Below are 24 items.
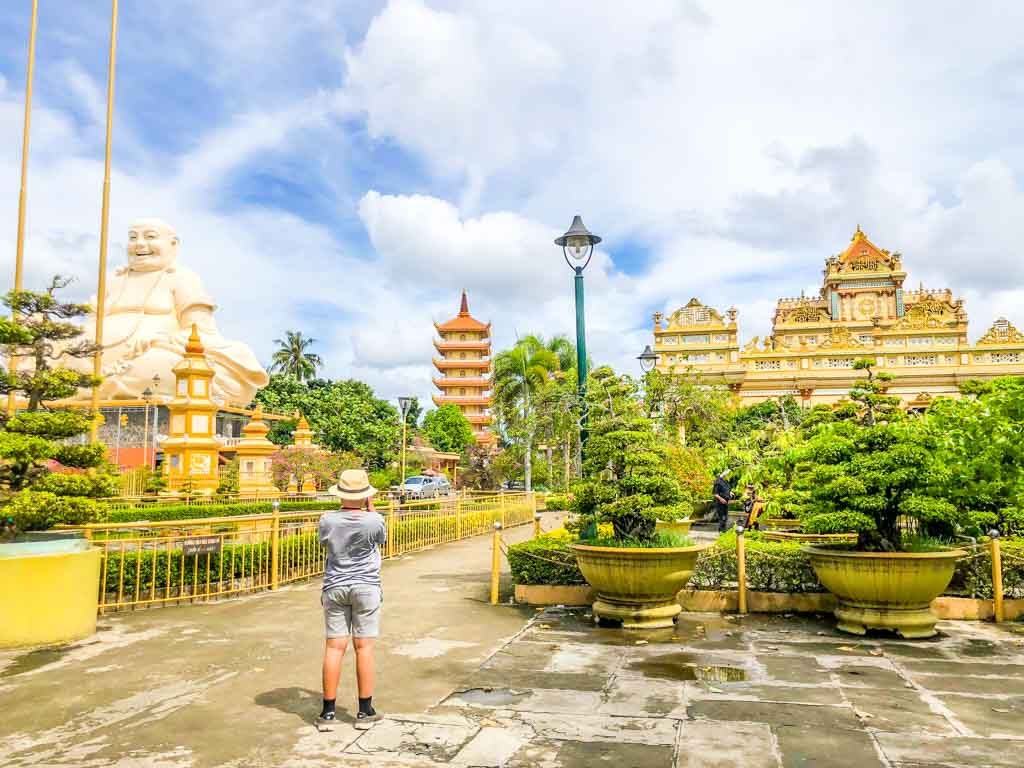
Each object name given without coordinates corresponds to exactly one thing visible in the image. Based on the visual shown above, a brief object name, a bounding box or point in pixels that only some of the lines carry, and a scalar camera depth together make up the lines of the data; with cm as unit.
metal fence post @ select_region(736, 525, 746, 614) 908
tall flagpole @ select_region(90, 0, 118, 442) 1511
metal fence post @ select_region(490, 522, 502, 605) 982
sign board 981
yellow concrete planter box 734
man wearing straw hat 523
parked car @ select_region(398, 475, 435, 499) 3422
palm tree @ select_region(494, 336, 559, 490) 3575
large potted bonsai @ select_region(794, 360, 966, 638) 764
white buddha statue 3719
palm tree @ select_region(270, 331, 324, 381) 7294
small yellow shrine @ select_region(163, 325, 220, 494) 2473
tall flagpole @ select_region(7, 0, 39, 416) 1252
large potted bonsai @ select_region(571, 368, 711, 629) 813
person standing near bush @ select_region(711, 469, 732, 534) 1847
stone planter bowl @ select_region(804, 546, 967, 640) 759
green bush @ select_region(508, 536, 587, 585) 972
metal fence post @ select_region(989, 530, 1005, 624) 855
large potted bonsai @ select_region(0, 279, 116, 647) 741
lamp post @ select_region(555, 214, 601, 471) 1082
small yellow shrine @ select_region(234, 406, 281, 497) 2752
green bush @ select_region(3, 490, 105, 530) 778
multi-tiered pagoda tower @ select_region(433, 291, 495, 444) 8119
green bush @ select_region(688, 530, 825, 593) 916
